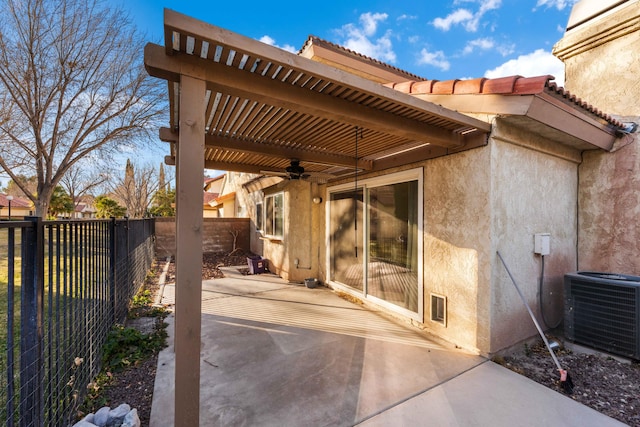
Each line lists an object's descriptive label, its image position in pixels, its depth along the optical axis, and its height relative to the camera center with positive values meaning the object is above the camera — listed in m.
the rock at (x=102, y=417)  2.18 -1.56
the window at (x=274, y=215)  8.62 -0.04
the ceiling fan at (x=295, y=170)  5.33 +0.83
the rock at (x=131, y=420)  2.16 -1.57
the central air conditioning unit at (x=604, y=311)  3.60 -1.29
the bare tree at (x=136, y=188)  18.67 +1.70
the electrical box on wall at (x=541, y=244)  4.11 -0.42
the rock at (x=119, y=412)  2.27 -1.58
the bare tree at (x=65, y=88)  9.20 +4.54
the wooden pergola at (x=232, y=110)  2.05 +1.08
